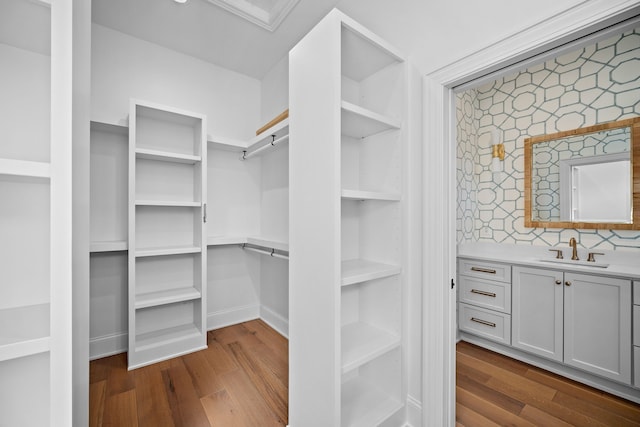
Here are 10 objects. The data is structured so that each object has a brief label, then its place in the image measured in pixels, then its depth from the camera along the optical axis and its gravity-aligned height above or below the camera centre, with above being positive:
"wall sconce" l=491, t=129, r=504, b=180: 2.79 +0.63
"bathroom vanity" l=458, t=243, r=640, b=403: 1.79 -0.78
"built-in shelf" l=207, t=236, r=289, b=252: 2.21 -0.29
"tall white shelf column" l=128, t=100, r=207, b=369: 2.21 -0.20
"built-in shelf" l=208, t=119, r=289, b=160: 2.19 +0.67
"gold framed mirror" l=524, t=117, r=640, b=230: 2.09 +0.31
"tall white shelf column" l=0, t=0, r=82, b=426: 0.72 -0.02
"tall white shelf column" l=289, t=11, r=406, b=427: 1.20 -0.08
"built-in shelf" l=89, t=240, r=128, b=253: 2.01 -0.27
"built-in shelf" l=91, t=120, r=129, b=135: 2.09 +0.69
